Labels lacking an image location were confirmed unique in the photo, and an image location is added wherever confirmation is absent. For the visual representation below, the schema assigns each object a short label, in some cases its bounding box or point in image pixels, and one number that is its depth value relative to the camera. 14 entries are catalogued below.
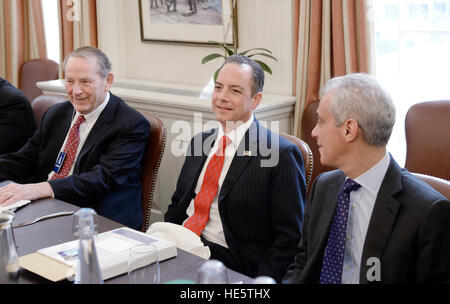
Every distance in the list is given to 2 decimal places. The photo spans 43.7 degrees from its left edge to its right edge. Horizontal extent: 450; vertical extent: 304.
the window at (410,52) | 3.28
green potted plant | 3.63
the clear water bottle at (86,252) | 1.35
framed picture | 4.04
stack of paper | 1.64
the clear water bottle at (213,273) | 1.13
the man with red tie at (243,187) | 2.22
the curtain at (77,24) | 4.95
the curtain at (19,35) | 5.79
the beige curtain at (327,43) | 3.30
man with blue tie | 1.57
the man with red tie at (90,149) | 2.75
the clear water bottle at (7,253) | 1.55
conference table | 1.63
